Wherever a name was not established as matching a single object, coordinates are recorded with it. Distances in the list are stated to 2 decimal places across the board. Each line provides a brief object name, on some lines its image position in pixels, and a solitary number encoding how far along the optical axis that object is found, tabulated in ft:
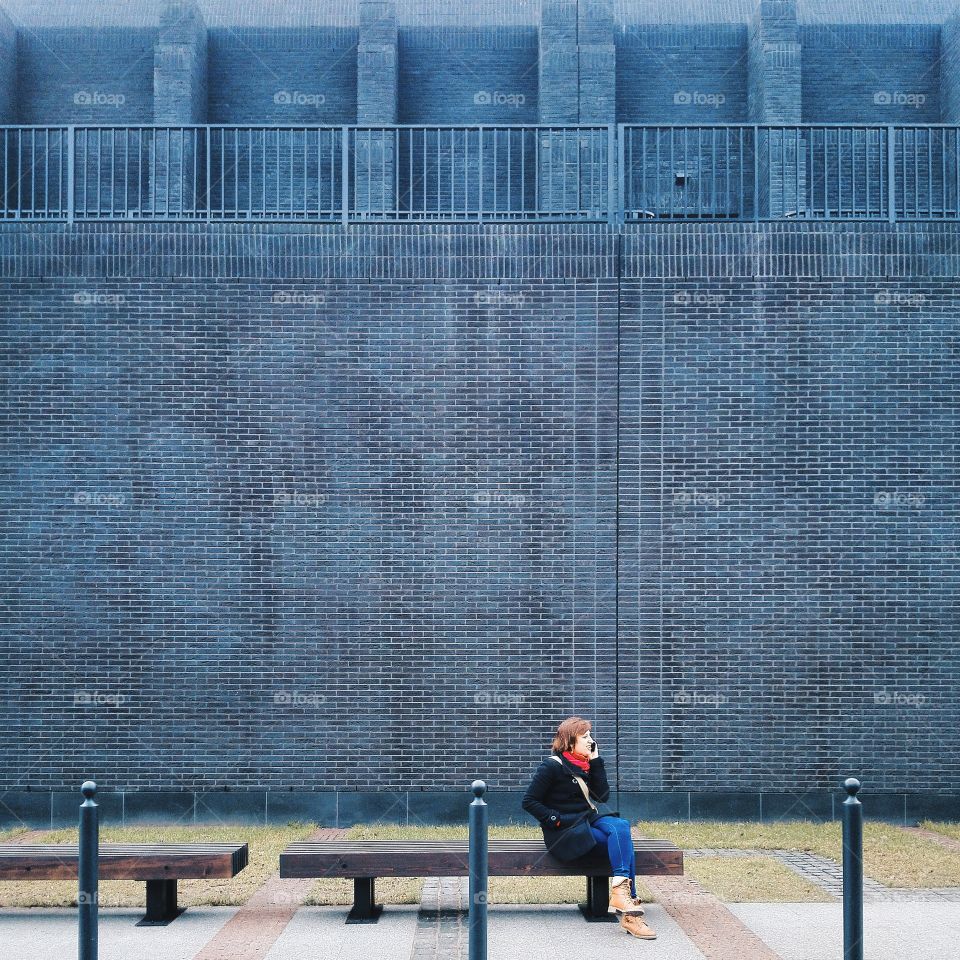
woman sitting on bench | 19.77
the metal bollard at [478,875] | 15.98
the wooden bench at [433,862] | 20.07
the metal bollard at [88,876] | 16.07
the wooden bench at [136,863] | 20.01
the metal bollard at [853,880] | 15.88
